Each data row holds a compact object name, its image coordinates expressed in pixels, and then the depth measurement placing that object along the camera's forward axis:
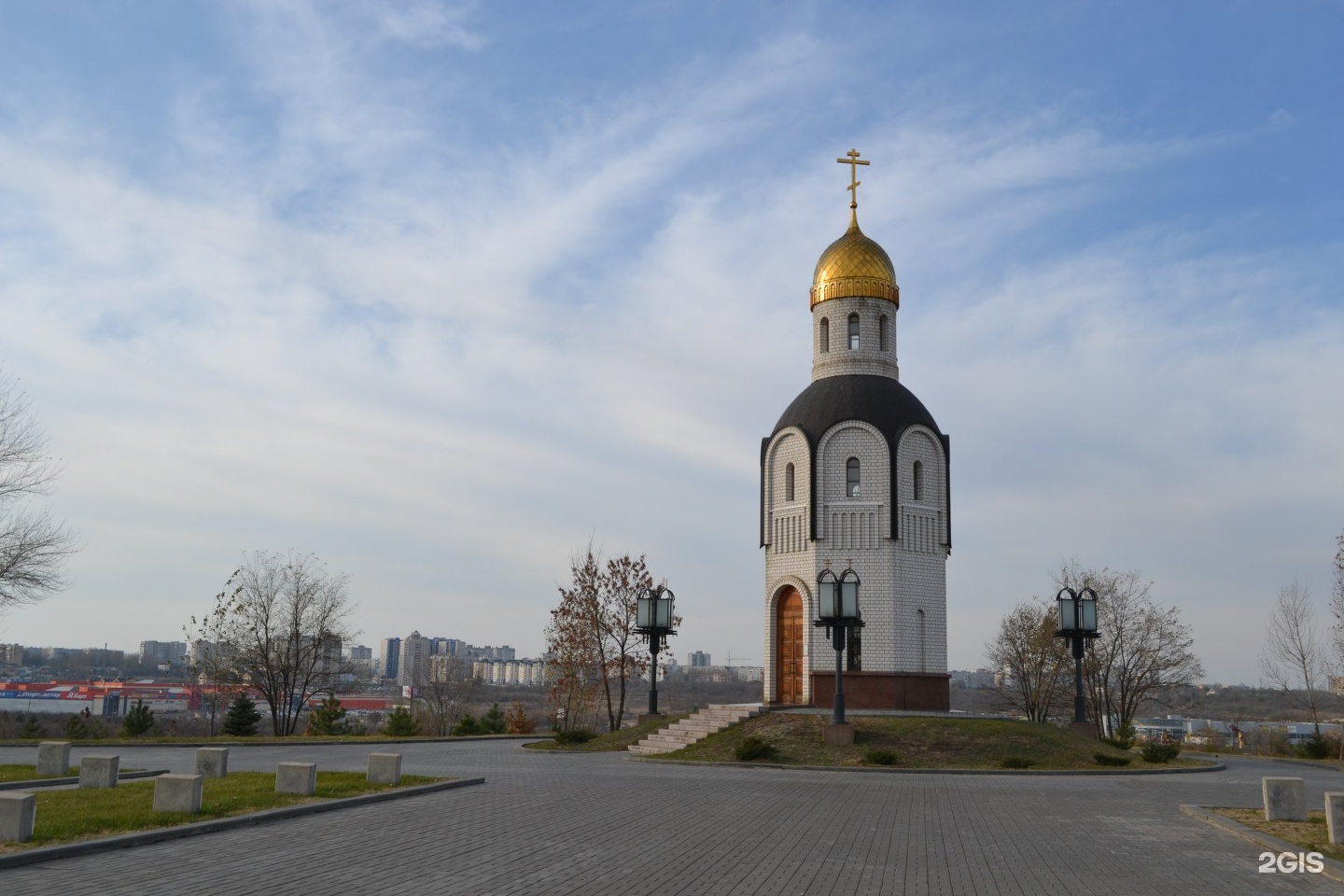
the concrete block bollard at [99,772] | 14.46
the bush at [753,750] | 22.42
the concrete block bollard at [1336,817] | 11.23
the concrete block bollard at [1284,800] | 13.43
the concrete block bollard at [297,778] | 13.96
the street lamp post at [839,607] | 24.67
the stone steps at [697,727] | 26.05
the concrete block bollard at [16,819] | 9.74
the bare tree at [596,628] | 40.03
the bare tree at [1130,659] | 41.91
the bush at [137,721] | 28.73
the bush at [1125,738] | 27.66
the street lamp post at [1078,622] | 27.42
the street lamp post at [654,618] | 28.95
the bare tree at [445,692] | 52.94
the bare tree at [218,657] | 39.75
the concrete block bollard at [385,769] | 15.71
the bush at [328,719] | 34.59
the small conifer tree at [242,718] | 32.00
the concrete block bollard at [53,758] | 15.79
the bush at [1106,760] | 23.23
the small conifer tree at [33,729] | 30.71
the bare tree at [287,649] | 39.94
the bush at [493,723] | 35.91
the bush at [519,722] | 37.16
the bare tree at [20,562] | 25.52
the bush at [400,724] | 33.47
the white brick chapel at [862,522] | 29.41
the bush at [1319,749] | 31.47
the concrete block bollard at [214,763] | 15.92
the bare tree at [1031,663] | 43.31
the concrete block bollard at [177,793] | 11.73
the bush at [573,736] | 27.39
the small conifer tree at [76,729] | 28.59
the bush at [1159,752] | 24.58
